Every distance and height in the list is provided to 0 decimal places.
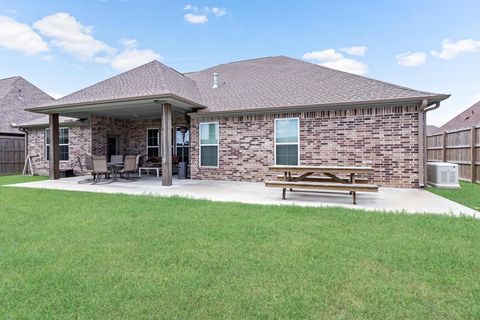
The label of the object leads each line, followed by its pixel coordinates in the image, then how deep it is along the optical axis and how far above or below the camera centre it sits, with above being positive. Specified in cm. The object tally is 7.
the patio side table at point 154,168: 1316 -69
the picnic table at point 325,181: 630 -72
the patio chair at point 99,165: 1032 -37
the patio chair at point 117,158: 1402 -14
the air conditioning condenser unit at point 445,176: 914 -75
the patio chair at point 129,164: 1080 -36
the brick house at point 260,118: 912 +149
